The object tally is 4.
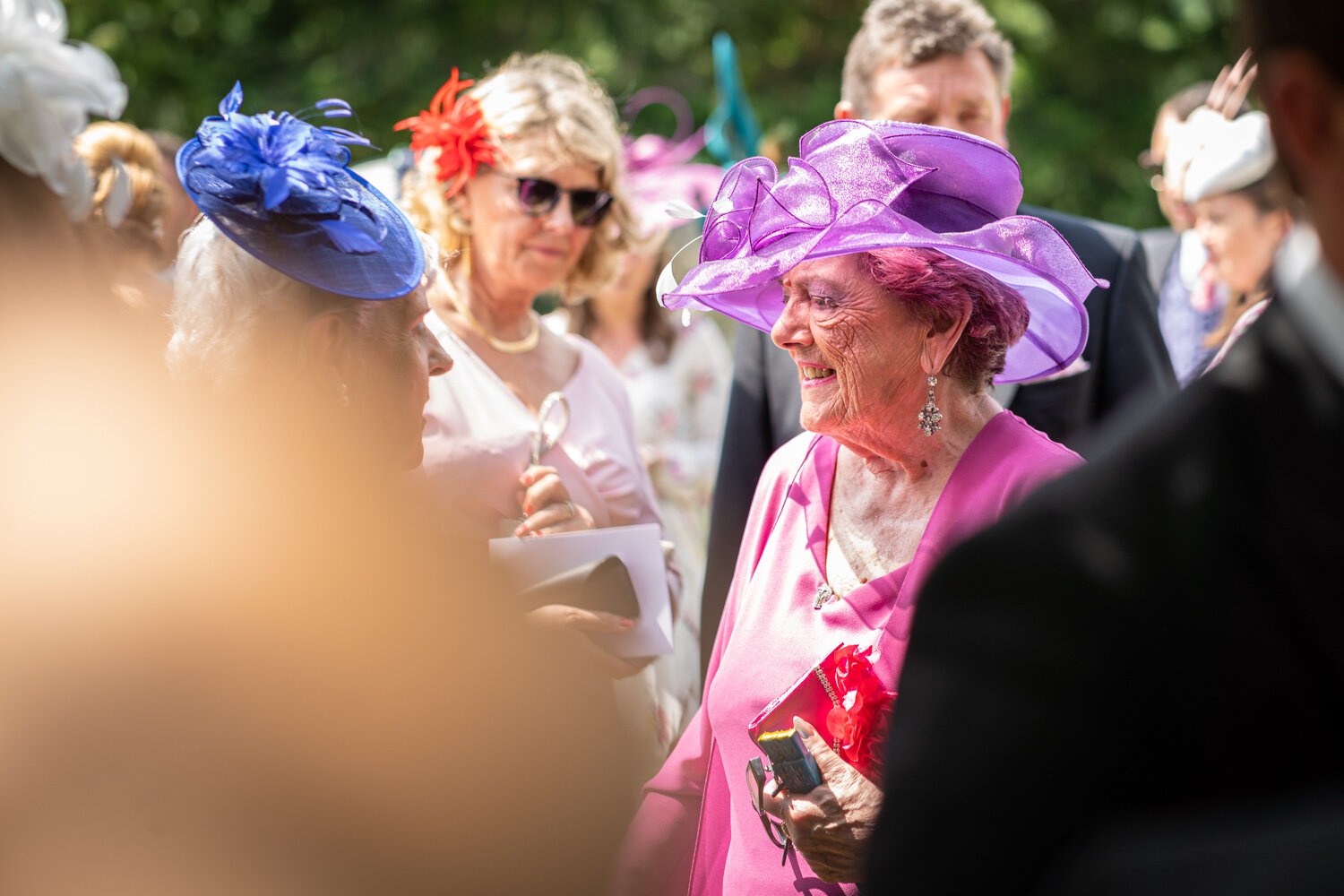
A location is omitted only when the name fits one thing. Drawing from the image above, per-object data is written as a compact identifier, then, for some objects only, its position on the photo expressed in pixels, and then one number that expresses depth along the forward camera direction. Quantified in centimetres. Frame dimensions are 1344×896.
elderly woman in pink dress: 210
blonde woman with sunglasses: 339
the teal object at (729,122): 697
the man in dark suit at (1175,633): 89
